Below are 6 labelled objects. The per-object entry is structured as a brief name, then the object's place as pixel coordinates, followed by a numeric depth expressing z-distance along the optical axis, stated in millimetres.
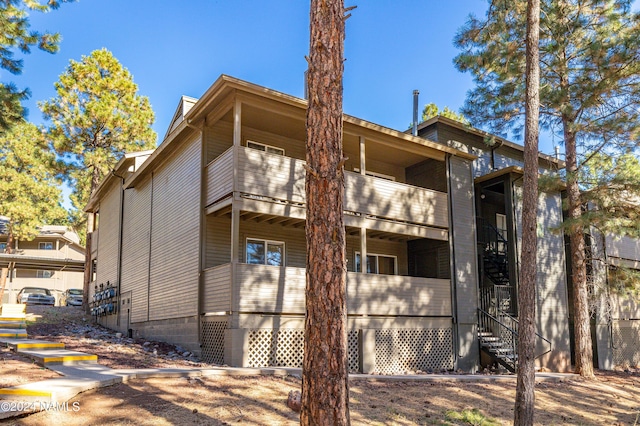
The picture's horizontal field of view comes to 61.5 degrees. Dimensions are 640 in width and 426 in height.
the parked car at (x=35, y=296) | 29891
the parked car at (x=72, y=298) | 31688
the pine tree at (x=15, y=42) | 12484
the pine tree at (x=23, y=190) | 32656
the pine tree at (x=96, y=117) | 25125
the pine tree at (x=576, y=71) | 14078
